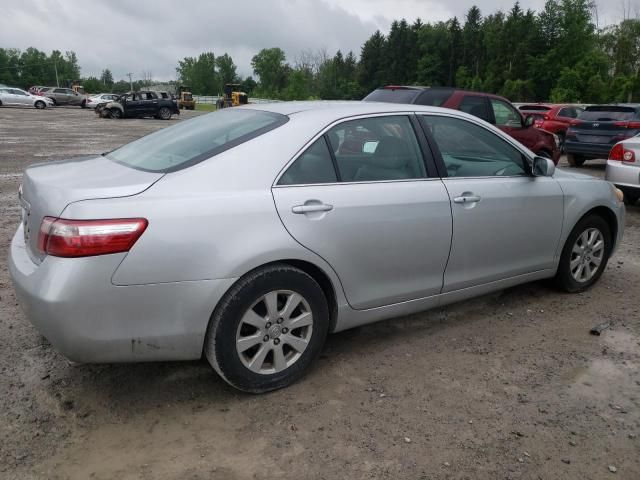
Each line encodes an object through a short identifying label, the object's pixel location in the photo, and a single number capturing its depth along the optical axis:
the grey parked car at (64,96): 45.44
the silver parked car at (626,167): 7.28
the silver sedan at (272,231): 2.47
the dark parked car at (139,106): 31.23
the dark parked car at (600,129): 11.72
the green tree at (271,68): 100.94
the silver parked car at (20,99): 39.06
